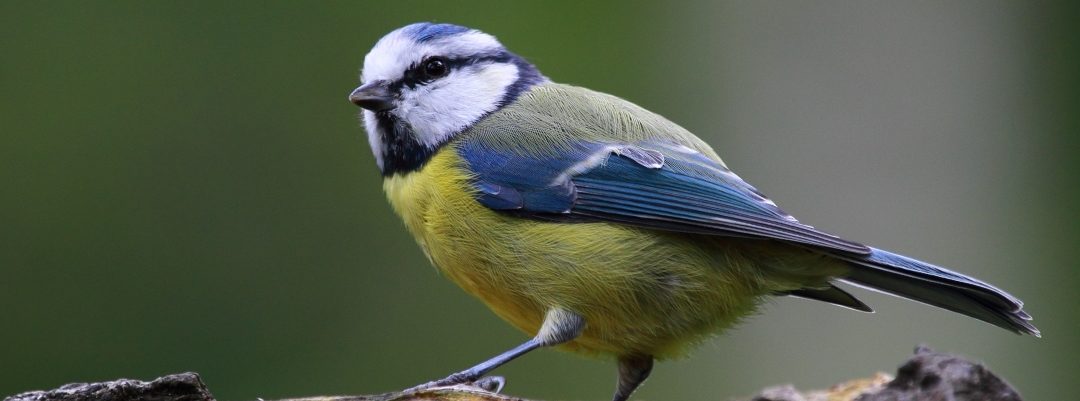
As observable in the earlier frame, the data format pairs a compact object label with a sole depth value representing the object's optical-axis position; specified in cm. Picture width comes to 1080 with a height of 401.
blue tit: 601
